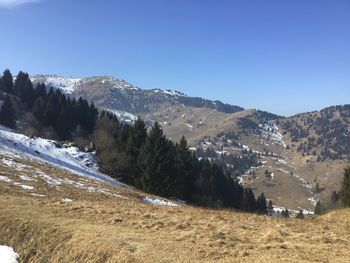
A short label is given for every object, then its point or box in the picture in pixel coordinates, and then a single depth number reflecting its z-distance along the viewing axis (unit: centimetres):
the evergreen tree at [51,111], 11848
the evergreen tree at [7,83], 14612
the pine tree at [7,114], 11495
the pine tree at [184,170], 7700
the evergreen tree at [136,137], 8150
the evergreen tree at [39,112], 11795
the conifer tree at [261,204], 14631
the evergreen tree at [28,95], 14288
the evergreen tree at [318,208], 16795
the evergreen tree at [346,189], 6398
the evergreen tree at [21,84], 14388
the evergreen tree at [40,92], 14616
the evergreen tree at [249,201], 13750
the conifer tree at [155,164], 7044
